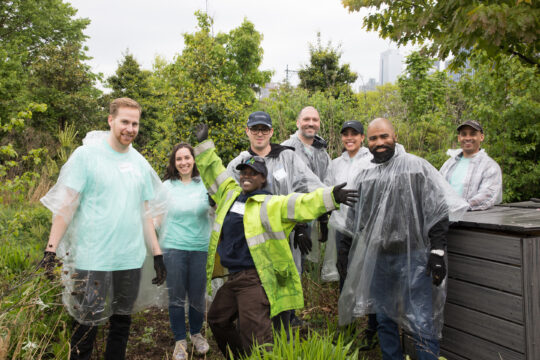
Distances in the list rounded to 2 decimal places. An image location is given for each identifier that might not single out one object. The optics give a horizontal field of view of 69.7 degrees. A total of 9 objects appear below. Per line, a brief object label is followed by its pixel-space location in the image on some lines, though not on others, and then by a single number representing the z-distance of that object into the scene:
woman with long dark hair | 3.14
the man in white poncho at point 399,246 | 2.46
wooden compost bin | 2.21
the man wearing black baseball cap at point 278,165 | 3.15
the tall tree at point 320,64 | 19.27
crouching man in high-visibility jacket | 2.34
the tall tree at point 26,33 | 12.90
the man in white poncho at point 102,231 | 2.33
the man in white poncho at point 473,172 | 3.29
